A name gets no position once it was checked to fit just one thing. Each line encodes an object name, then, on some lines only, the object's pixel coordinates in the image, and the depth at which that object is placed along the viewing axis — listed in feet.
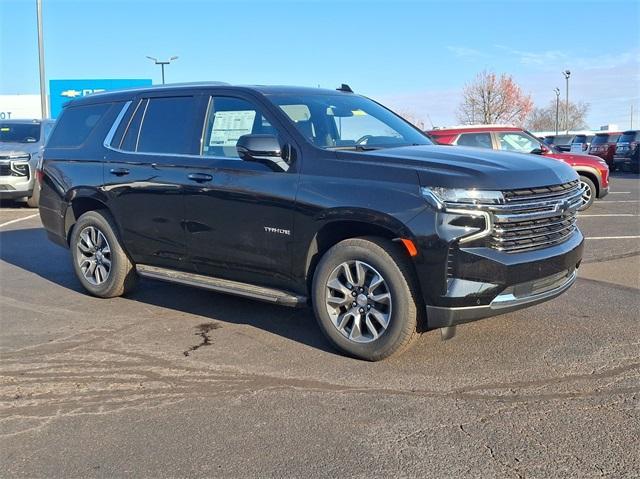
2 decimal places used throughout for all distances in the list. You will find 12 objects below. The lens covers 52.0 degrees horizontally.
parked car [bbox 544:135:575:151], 131.54
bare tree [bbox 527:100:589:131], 310.33
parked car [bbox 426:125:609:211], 41.60
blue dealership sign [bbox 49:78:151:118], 124.98
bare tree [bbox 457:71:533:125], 182.19
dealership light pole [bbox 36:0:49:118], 69.72
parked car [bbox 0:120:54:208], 44.14
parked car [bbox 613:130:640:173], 82.99
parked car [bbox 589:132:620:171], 93.20
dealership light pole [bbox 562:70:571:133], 194.21
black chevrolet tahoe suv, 13.87
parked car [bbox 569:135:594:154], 106.63
